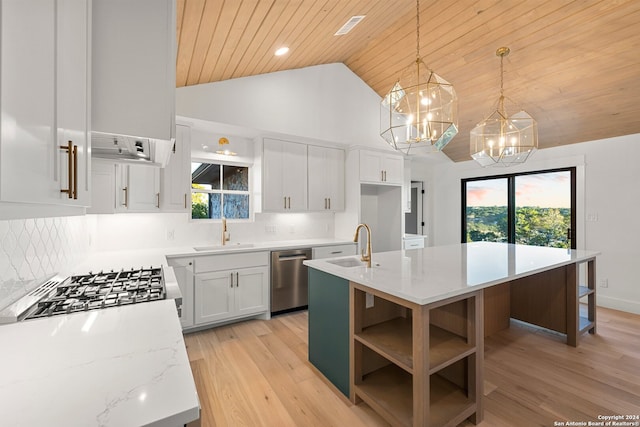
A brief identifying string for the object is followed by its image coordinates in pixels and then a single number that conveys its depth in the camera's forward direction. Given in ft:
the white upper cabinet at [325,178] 13.25
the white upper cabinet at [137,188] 9.25
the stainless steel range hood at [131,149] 4.56
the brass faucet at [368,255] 7.14
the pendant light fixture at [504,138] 9.32
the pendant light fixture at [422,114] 7.05
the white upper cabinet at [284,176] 12.07
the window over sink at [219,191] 11.82
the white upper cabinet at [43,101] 1.82
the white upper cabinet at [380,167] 13.75
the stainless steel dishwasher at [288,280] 11.41
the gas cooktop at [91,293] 4.02
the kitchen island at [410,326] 5.21
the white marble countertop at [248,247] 9.89
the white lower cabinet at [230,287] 9.95
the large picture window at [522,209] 14.24
